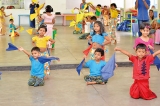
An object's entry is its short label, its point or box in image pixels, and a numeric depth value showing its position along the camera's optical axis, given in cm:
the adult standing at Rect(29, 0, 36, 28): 1966
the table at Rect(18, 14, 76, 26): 2477
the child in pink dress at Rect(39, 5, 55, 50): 1205
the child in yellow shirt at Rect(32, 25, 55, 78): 824
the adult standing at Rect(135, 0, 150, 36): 1183
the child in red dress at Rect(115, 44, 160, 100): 646
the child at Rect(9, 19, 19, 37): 1699
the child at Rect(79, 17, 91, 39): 1615
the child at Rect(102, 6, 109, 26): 1925
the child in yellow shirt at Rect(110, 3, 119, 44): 1450
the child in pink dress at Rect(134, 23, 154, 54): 743
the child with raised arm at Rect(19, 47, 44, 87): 746
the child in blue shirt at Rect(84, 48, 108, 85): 750
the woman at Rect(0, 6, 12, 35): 1803
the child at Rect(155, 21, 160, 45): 1374
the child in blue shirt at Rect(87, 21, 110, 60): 830
